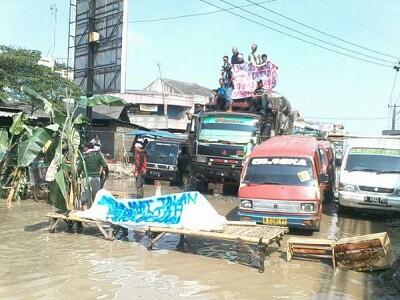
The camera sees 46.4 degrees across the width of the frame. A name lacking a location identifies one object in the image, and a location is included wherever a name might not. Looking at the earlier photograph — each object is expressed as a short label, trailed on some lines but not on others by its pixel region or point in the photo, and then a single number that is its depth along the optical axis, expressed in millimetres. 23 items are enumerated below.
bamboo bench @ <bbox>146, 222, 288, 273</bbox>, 7389
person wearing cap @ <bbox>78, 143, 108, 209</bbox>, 10805
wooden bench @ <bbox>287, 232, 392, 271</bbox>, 7383
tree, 24172
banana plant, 10227
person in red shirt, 15617
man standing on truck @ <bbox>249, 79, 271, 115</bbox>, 17344
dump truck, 16047
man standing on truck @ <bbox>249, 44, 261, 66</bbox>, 19055
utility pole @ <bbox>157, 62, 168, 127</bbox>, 46756
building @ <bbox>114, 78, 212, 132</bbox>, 44281
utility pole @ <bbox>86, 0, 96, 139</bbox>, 22959
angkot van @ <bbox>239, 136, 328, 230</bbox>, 9984
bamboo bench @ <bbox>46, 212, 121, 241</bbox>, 9405
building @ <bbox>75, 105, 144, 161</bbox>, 29844
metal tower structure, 23297
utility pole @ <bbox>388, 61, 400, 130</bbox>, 49844
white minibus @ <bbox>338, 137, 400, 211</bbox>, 12000
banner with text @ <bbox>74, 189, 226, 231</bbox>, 8148
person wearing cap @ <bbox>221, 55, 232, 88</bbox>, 18861
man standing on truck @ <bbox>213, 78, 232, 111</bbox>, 18062
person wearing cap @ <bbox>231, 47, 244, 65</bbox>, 19447
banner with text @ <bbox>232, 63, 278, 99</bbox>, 18453
